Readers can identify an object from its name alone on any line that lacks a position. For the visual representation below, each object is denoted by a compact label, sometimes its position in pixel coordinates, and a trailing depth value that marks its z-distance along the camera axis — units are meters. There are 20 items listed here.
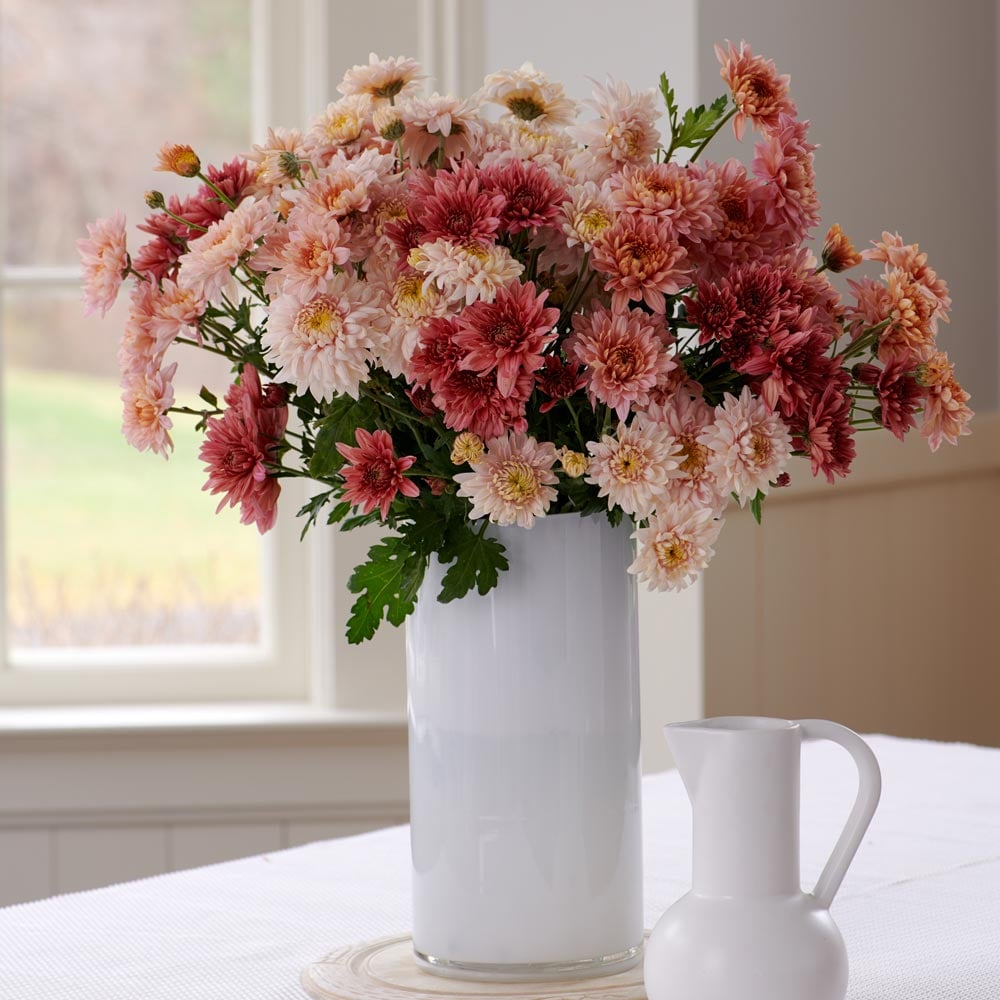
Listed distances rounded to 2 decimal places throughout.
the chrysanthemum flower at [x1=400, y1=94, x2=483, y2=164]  2.35
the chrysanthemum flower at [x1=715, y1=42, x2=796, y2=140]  2.35
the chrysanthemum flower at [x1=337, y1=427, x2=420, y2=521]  2.31
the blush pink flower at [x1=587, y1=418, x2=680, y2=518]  2.30
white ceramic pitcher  2.26
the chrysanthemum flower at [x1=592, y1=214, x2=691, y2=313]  2.29
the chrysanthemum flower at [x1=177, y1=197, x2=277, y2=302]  2.33
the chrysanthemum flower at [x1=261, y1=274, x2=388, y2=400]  2.29
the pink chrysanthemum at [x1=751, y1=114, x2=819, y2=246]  2.34
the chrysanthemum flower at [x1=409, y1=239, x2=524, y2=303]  2.28
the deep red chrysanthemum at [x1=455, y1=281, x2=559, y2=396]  2.27
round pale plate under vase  2.37
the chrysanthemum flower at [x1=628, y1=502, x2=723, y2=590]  2.30
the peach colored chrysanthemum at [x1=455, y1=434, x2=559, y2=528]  2.31
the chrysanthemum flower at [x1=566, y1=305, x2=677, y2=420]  2.28
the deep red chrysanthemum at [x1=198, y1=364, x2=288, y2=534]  2.36
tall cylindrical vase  2.38
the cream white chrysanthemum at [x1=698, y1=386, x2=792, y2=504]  2.30
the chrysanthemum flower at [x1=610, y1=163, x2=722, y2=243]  2.30
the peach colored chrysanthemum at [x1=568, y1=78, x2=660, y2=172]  2.35
